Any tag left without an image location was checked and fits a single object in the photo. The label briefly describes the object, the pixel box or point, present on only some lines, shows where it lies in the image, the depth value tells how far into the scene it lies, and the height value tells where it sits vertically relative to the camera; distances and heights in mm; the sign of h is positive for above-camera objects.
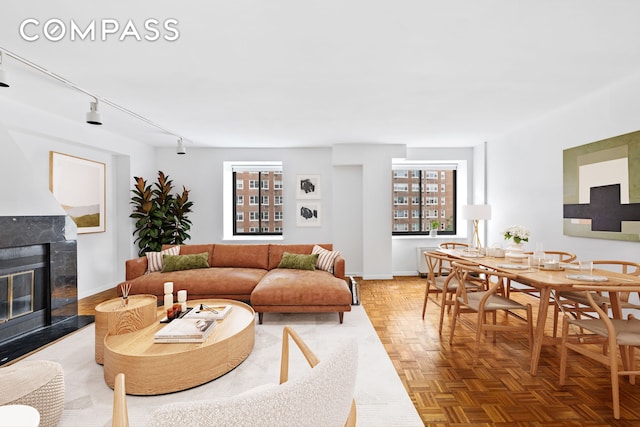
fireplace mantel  3293 -453
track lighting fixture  2496 +1301
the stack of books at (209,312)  2871 -944
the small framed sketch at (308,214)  6500 -11
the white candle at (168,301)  2986 -839
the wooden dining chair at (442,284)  3318 -805
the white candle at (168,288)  3006 -719
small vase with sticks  2738 -780
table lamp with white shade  5059 +25
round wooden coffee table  2172 -1060
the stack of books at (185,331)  2406 -934
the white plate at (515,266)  2984 -516
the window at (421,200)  6988 +301
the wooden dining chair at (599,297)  2763 -795
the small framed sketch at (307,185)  6488 +591
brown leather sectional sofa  3600 -844
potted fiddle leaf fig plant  5555 -28
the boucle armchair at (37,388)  1742 -998
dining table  2345 -527
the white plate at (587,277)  2396 -505
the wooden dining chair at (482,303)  2633 -804
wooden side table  2564 -887
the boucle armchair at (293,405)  689 -452
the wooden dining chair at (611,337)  2037 -832
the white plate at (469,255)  3764 -508
